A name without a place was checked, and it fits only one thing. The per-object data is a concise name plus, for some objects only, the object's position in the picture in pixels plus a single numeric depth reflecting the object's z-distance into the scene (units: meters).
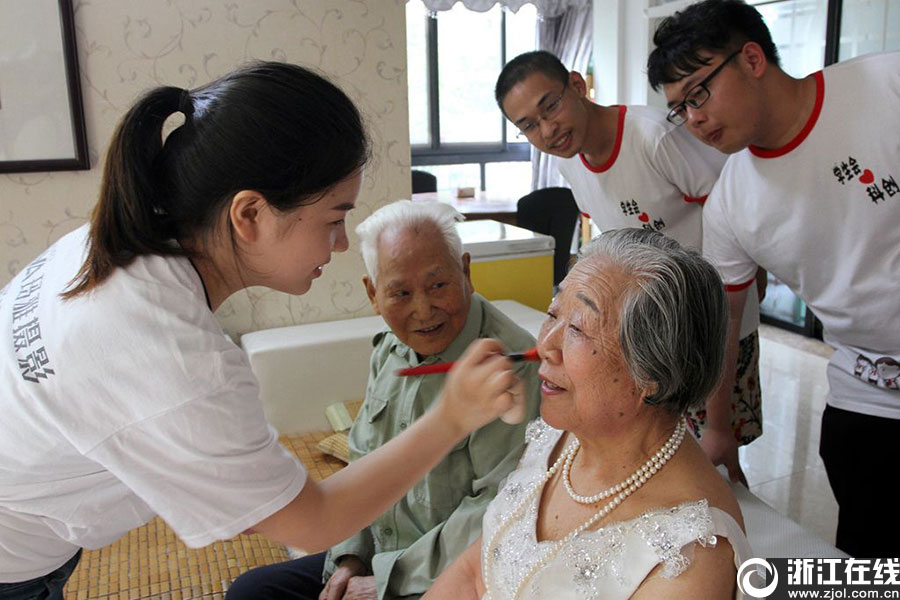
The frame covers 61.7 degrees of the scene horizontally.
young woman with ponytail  0.95
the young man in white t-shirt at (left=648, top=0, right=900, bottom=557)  1.59
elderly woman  1.03
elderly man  1.58
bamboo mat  1.79
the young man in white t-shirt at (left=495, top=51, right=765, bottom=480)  2.07
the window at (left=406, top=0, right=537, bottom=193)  7.61
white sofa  2.67
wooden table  5.31
